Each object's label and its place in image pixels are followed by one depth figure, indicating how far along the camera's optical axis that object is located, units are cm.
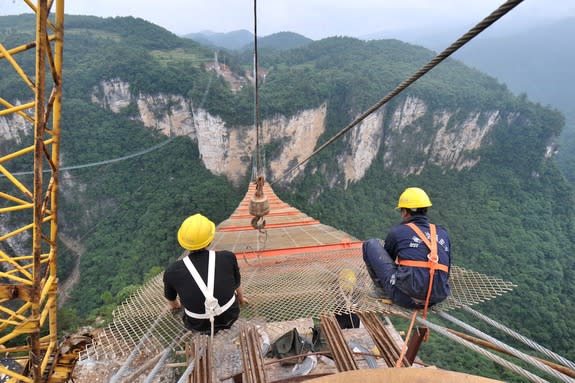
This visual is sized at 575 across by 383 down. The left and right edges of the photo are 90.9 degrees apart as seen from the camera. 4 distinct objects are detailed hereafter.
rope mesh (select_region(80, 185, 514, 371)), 207
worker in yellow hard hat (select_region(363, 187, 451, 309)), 204
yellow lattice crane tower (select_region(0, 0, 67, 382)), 224
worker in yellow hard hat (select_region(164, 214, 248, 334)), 192
